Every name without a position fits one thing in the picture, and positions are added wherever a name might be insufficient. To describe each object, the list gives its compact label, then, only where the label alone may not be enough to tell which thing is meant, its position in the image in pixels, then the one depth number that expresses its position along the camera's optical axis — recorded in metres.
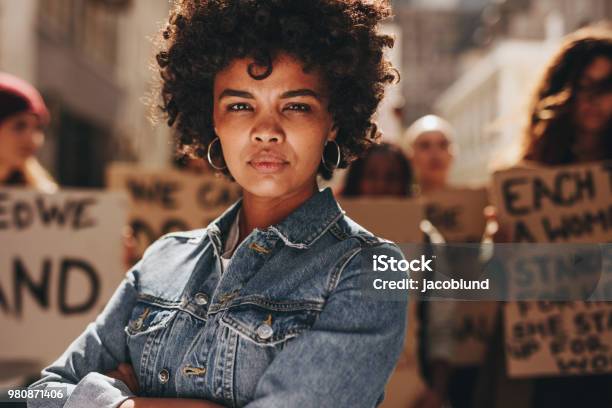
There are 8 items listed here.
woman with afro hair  1.32
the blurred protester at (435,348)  3.26
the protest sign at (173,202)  3.90
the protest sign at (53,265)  3.24
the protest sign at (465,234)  3.54
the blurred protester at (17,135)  3.54
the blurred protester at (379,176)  3.64
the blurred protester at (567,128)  2.73
